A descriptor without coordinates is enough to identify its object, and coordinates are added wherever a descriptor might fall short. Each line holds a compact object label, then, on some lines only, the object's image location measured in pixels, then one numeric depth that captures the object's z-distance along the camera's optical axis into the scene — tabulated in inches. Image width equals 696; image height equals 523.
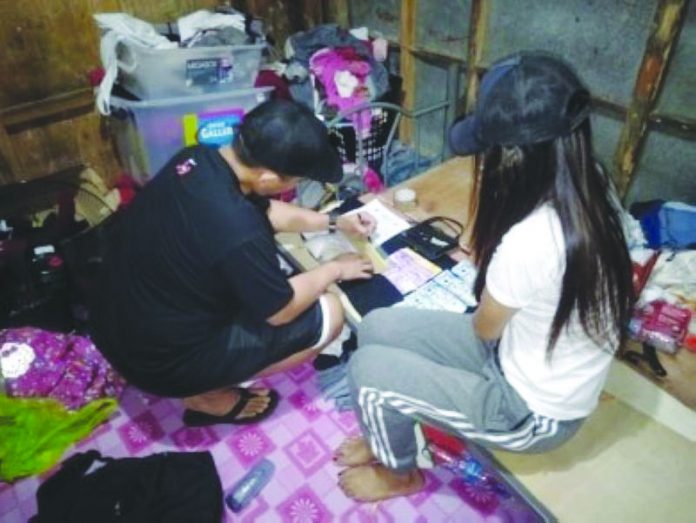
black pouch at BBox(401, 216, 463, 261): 59.2
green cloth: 57.1
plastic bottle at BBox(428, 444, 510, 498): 53.7
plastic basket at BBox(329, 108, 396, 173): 92.7
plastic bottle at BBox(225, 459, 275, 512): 53.7
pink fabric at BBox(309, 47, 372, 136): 92.0
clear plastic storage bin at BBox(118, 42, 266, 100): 79.2
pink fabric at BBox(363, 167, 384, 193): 81.0
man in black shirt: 42.4
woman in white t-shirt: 29.9
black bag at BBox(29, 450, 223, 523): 49.2
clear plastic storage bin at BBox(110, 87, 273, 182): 84.0
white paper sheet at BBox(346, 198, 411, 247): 62.4
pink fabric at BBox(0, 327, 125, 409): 62.2
